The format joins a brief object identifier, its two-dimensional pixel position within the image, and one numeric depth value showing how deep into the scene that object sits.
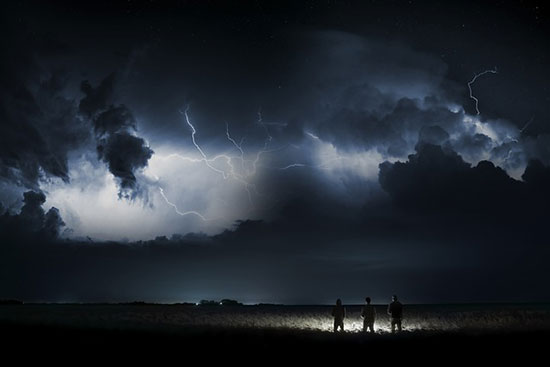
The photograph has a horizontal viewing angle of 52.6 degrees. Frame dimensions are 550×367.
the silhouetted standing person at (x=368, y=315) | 26.23
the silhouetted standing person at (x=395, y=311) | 26.09
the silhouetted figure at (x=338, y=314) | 26.67
